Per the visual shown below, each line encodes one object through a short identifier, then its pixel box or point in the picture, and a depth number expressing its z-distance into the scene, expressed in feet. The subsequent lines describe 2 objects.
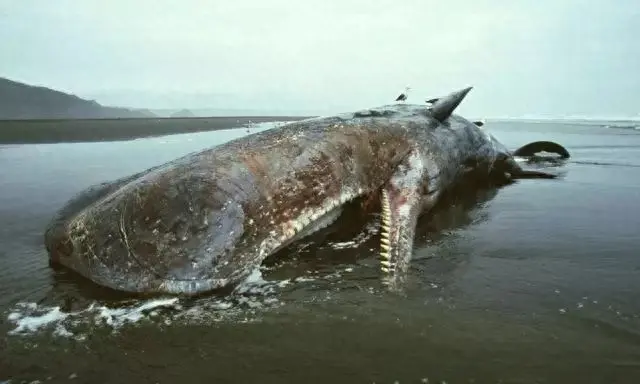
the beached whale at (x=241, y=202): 10.77
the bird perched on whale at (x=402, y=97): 25.49
